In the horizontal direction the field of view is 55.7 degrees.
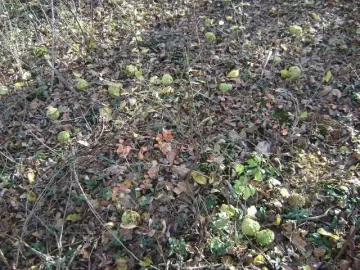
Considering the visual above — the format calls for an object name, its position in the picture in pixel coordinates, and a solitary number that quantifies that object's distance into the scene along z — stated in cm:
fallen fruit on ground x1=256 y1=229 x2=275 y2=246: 249
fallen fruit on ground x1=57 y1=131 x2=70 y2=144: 322
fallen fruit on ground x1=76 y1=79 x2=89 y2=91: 370
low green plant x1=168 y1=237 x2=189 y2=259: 249
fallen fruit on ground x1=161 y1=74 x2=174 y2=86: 367
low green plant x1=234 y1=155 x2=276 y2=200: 274
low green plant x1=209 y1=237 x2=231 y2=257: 248
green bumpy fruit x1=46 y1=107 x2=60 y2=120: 344
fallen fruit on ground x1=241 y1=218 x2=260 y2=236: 252
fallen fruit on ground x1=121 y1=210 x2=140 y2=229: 262
